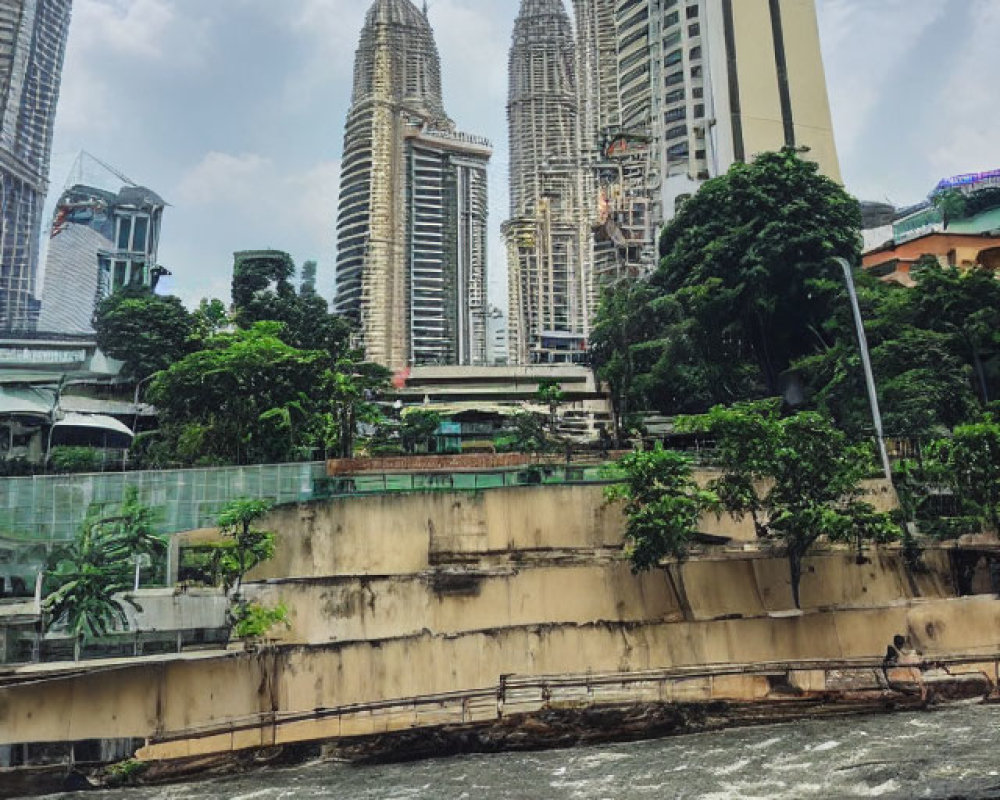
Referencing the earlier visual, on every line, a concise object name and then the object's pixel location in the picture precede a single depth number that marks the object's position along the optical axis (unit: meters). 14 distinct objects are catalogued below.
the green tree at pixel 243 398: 37.31
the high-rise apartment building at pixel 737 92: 76.75
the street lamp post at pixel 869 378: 32.22
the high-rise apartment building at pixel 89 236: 103.88
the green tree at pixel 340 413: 40.38
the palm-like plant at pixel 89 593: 23.70
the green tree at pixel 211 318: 48.53
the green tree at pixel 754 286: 46.47
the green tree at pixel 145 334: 59.59
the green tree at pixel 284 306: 58.16
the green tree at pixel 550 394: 53.16
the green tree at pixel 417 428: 60.03
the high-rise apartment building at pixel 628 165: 83.56
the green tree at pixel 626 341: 51.69
